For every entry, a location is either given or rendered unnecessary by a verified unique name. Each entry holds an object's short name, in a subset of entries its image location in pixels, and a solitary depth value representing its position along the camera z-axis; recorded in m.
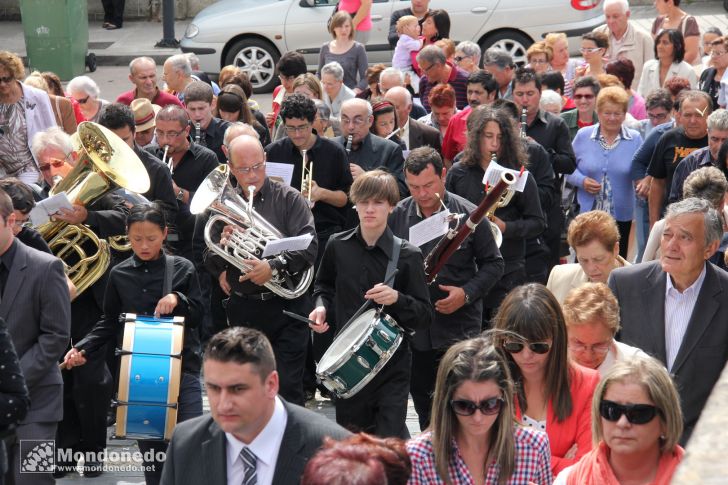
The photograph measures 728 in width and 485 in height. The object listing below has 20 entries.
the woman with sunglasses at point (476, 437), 8.52
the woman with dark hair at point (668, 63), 23.73
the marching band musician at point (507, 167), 15.96
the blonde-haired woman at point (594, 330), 10.44
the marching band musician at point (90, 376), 14.30
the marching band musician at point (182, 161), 17.27
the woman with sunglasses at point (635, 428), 8.16
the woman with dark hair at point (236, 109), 20.47
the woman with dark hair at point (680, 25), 25.73
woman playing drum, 13.08
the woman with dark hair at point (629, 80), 22.61
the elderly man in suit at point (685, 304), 11.19
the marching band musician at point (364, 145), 17.91
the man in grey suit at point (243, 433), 8.05
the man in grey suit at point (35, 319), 11.74
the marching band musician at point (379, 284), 12.77
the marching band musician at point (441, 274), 14.02
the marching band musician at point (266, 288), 14.38
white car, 34.97
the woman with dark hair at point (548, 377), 9.66
